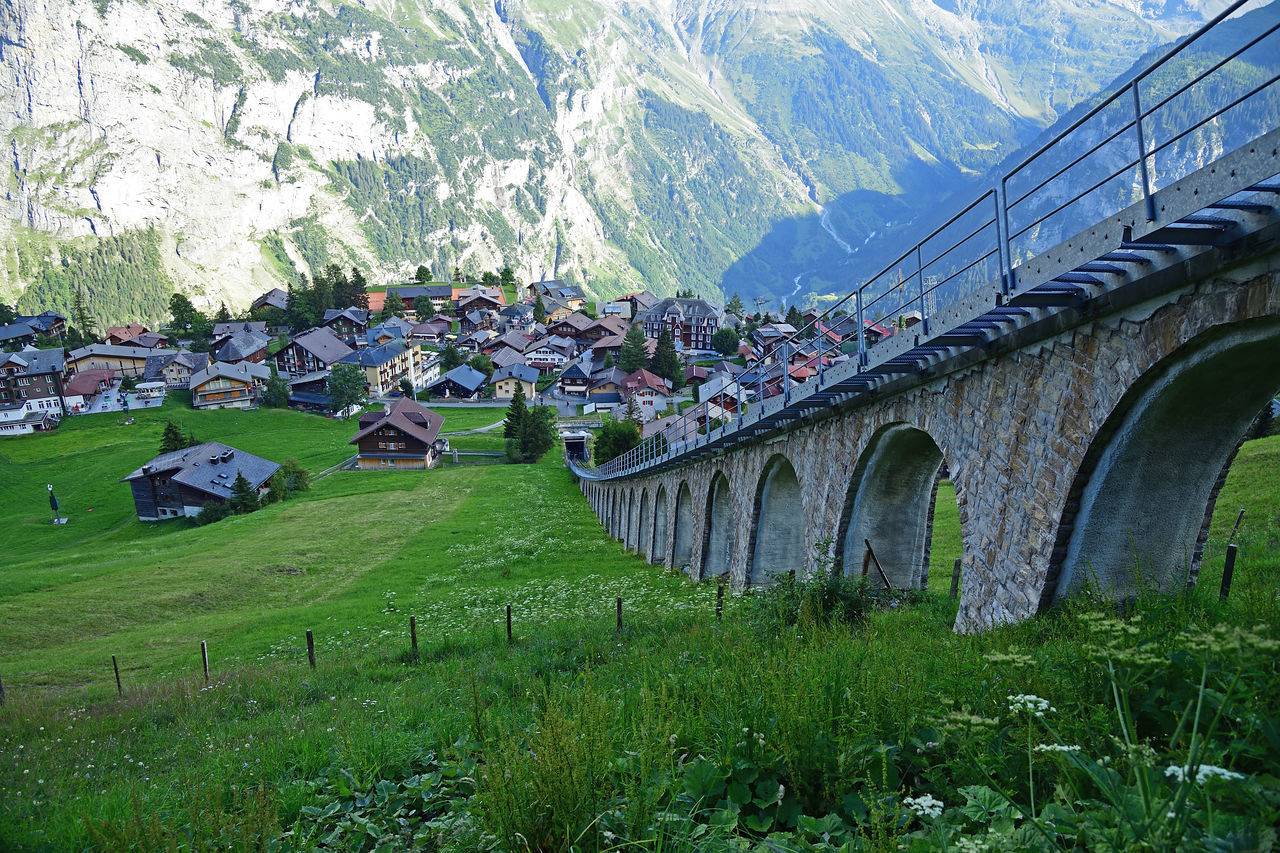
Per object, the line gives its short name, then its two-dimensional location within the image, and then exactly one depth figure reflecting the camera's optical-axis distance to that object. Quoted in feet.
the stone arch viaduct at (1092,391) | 18.75
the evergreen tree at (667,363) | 325.62
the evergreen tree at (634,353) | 337.72
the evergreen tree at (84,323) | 435.12
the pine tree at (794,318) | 369.71
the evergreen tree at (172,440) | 228.22
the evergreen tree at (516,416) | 244.83
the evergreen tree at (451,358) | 375.45
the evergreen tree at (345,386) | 314.35
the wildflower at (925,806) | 10.46
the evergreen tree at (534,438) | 238.48
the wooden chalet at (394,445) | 238.48
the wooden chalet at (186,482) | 190.60
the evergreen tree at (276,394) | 325.42
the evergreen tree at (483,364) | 360.89
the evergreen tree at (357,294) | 482.28
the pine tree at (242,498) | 185.78
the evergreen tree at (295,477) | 200.54
